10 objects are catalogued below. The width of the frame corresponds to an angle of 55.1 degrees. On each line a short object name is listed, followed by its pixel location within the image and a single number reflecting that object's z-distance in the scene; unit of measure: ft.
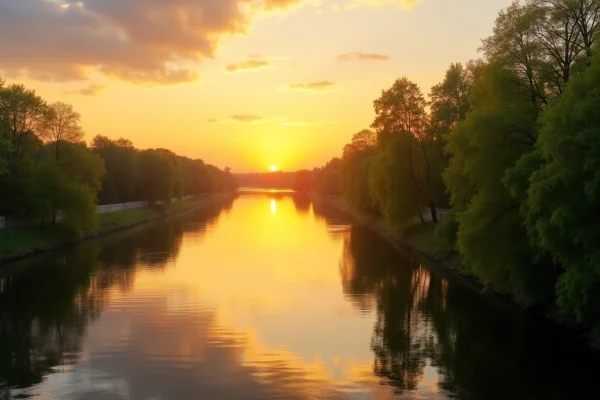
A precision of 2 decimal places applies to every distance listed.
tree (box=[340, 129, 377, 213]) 308.40
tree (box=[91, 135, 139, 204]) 330.13
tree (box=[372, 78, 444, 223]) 210.18
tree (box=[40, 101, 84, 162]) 238.87
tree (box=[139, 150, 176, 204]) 381.19
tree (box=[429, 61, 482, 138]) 202.08
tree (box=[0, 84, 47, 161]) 215.31
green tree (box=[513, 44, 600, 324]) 73.04
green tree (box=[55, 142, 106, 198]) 237.45
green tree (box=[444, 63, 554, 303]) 104.27
